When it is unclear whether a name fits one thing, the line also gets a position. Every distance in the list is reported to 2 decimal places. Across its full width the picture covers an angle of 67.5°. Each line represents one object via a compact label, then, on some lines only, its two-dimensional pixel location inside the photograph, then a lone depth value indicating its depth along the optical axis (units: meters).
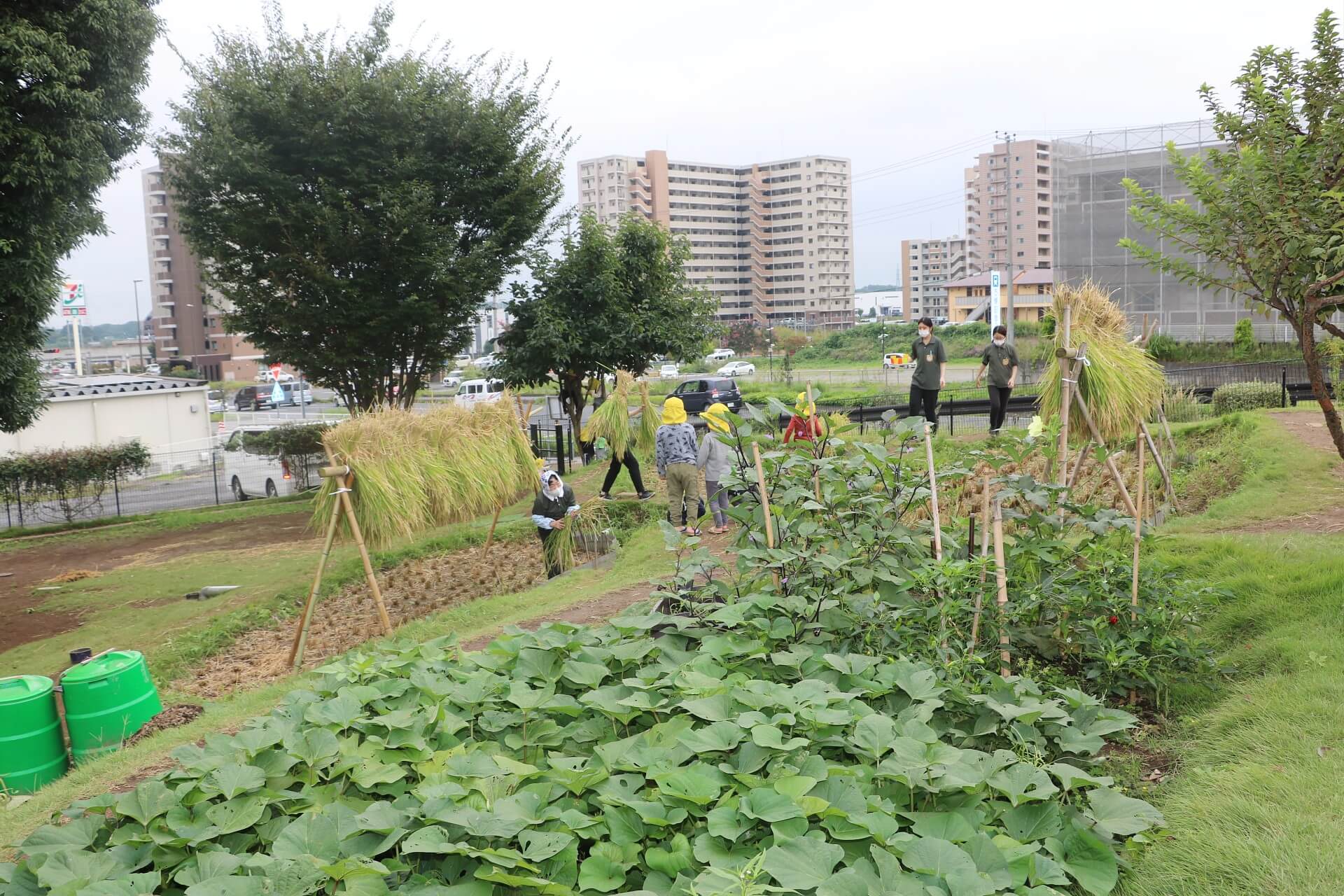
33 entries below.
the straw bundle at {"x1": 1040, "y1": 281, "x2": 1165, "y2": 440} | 6.62
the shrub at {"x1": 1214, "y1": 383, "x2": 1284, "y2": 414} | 16.42
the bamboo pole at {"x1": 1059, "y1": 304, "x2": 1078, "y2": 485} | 5.77
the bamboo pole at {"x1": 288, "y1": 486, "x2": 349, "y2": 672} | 7.82
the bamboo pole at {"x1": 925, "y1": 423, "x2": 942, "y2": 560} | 4.71
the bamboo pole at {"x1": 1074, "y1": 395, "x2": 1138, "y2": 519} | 5.07
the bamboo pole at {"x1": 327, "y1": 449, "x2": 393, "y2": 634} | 8.27
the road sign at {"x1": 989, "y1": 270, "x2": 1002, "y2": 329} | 39.00
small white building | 27.97
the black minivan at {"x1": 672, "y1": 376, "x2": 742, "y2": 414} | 29.27
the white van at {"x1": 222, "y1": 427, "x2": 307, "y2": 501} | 21.26
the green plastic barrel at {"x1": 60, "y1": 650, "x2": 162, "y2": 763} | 6.02
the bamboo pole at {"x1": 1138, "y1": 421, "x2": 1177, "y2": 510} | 8.29
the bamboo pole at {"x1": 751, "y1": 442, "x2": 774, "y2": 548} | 5.02
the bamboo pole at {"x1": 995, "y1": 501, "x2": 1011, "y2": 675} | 4.34
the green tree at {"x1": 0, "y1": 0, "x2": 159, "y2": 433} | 10.10
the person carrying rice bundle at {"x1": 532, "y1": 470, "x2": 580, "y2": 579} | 9.77
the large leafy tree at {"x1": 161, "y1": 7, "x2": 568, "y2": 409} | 16.45
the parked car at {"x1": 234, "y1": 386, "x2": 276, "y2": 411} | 51.97
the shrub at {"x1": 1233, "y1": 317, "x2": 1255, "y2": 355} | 27.91
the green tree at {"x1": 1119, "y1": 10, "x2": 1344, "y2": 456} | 5.33
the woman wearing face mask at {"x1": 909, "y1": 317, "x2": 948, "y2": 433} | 12.16
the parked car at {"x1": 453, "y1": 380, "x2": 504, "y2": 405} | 41.81
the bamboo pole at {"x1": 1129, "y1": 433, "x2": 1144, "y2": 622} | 4.59
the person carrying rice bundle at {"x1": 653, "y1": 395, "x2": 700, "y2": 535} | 10.43
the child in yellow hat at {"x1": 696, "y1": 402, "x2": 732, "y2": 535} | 10.31
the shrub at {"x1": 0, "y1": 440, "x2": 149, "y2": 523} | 18.62
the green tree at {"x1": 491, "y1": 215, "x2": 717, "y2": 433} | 19.16
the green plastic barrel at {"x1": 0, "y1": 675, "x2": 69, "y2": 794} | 5.74
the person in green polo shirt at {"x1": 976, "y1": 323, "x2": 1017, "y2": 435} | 12.14
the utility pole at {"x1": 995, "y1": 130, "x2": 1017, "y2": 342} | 39.00
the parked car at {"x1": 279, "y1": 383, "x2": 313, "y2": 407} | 54.40
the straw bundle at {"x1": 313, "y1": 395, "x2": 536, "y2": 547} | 8.53
